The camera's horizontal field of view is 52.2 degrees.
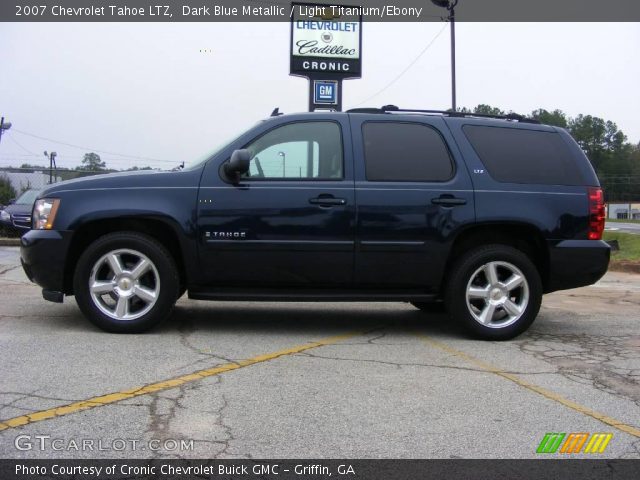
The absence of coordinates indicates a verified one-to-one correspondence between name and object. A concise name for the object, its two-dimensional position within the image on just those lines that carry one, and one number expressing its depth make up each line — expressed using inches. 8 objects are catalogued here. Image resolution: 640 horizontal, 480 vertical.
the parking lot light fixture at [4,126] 1222.2
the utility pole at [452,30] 844.6
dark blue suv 215.2
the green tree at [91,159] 3120.1
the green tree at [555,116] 2802.7
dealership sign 673.6
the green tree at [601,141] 4057.6
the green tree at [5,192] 1073.5
